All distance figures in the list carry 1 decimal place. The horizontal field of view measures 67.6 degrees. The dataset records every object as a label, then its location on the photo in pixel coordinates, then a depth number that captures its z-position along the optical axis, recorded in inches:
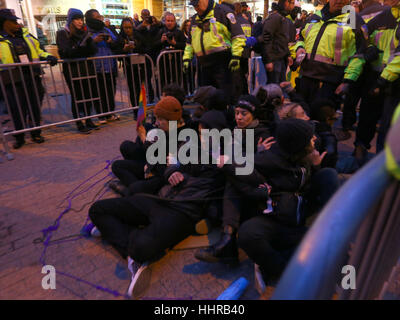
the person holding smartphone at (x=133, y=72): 240.1
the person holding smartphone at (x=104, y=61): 218.2
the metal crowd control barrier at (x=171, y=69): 255.3
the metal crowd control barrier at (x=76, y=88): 184.4
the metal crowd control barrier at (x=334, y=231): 22.9
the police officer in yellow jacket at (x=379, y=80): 128.1
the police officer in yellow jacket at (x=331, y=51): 146.0
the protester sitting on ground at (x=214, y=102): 143.4
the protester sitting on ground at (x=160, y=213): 90.5
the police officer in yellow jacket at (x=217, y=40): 194.4
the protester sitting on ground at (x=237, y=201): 88.0
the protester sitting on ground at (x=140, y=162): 111.0
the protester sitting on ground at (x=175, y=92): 142.5
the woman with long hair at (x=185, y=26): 291.9
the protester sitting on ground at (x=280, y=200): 80.7
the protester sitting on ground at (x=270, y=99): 127.9
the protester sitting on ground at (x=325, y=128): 115.9
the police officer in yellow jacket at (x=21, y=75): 172.7
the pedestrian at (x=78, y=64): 195.2
